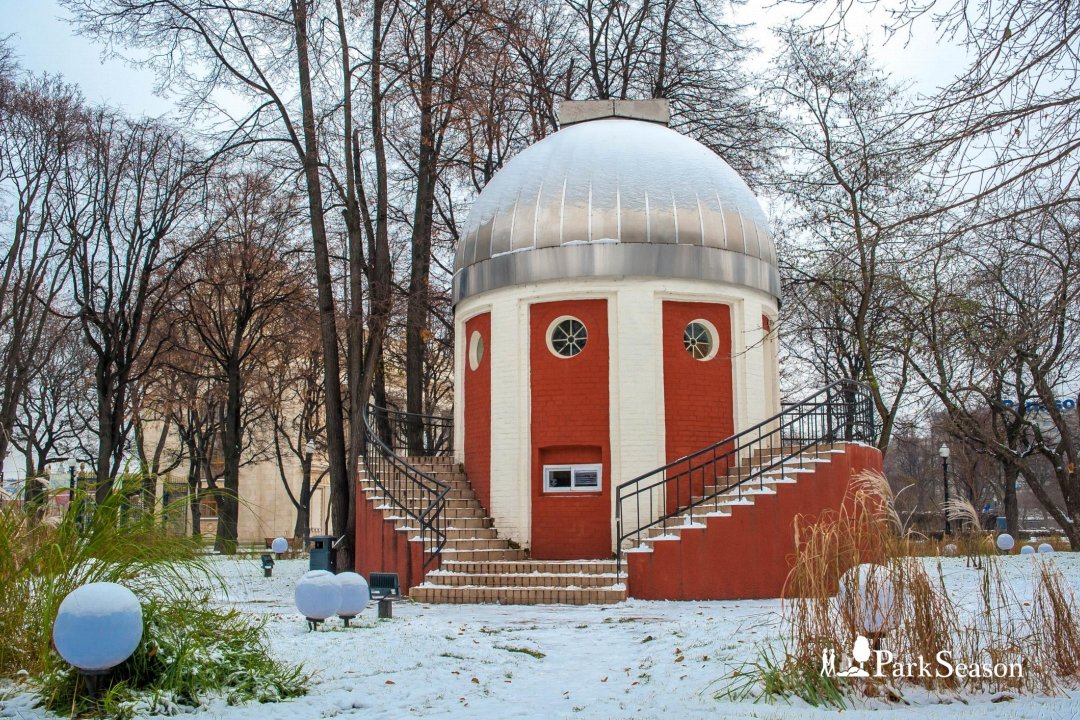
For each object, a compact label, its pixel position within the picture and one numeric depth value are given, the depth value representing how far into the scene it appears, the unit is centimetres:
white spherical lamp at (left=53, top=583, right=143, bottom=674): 559
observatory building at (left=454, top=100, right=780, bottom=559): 1612
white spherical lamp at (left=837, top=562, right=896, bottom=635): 632
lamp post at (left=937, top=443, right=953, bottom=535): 2609
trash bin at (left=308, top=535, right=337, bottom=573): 1783
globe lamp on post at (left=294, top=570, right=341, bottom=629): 873
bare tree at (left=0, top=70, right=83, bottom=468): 2306
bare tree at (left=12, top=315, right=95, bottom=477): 3294
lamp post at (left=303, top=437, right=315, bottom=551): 3391
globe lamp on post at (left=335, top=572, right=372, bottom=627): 905
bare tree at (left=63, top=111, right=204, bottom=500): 2388
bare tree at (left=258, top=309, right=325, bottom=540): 2747
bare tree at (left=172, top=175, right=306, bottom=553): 2530
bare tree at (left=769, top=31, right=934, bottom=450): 1928
